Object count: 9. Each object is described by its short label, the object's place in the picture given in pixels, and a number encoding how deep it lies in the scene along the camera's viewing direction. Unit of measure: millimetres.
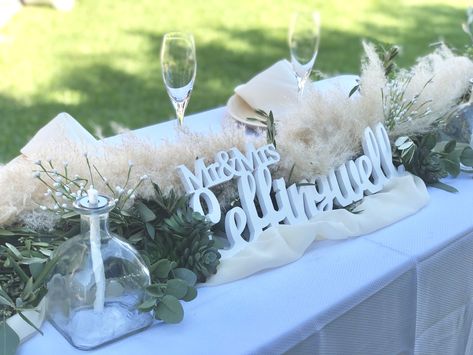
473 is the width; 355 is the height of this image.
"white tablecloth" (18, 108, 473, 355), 926
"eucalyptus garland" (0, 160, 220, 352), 956
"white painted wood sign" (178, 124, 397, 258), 1104
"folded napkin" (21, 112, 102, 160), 1107
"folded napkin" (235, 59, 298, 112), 1660
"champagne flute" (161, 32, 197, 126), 1371
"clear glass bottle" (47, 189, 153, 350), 896
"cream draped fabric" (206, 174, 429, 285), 1061
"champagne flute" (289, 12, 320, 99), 1544
